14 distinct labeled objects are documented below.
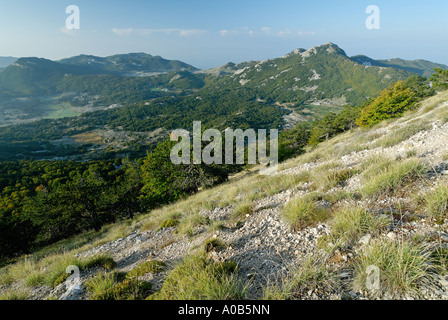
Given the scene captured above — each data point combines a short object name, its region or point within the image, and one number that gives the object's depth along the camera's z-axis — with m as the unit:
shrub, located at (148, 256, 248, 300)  2.89
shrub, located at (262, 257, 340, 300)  2.84
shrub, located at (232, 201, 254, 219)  7.03
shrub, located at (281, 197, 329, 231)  4.76
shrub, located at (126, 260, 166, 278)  4.57
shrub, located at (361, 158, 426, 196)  4.98
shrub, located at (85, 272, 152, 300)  3.63
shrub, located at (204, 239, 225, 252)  4.91
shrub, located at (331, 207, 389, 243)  3.70
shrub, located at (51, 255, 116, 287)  5.24
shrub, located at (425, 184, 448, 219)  3.71
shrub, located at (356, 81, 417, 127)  33.12
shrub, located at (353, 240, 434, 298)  2.51
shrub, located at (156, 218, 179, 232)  8.82
